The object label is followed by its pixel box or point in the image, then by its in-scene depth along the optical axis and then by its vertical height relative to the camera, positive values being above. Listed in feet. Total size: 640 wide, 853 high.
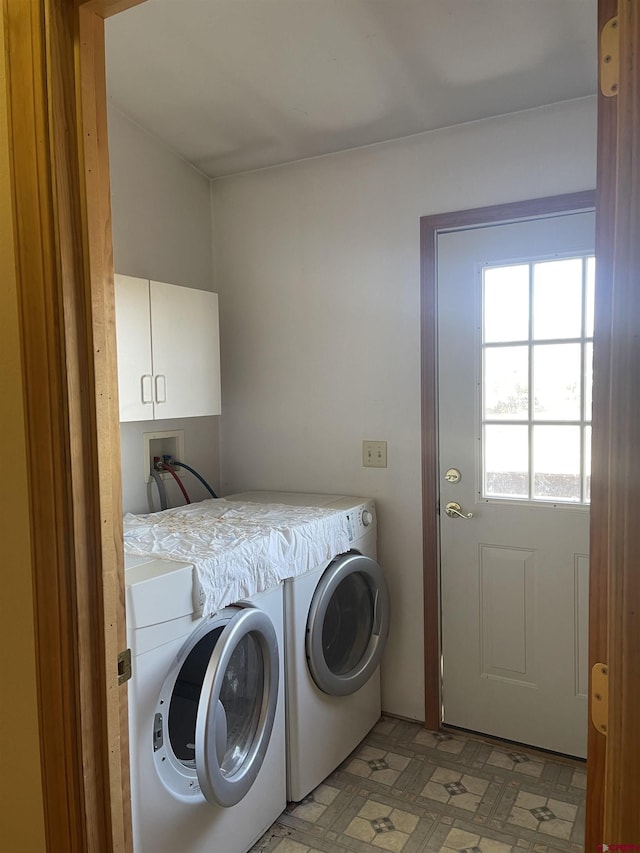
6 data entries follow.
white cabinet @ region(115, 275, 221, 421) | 6.88 +0.56
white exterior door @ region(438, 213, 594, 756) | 7.04 -1.04
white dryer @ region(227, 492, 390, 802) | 6.46 -3.02
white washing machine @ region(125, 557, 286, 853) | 4.58 -2.71
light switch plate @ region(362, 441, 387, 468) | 8.14 -0.85
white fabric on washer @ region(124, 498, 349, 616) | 5.29 -1.44
